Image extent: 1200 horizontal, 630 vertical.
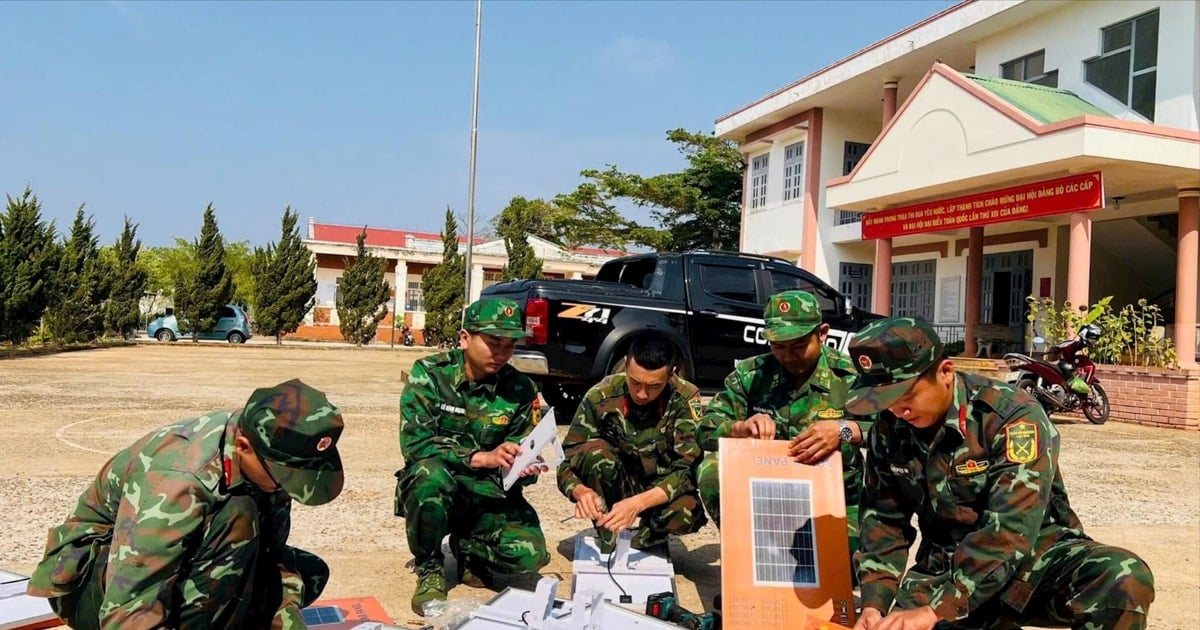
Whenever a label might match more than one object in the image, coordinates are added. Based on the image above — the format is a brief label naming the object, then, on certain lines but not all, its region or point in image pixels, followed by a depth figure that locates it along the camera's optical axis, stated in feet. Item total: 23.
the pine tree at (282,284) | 88.84
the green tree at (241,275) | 144.77
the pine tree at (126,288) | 77.61
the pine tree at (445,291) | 98.27
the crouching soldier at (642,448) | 11.94
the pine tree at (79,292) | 64.03
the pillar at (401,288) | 120.88
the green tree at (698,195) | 92.53
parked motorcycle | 33.58
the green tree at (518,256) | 100.48
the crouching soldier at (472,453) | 11.18
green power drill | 9.16
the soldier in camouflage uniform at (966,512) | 7.54
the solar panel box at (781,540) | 9.04
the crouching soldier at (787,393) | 11.12
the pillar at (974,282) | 53.42
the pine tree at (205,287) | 83.51
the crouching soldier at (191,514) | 5.94
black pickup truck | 24.20
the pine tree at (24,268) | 55.36
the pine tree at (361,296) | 94.43
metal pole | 71.72
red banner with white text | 40.06
